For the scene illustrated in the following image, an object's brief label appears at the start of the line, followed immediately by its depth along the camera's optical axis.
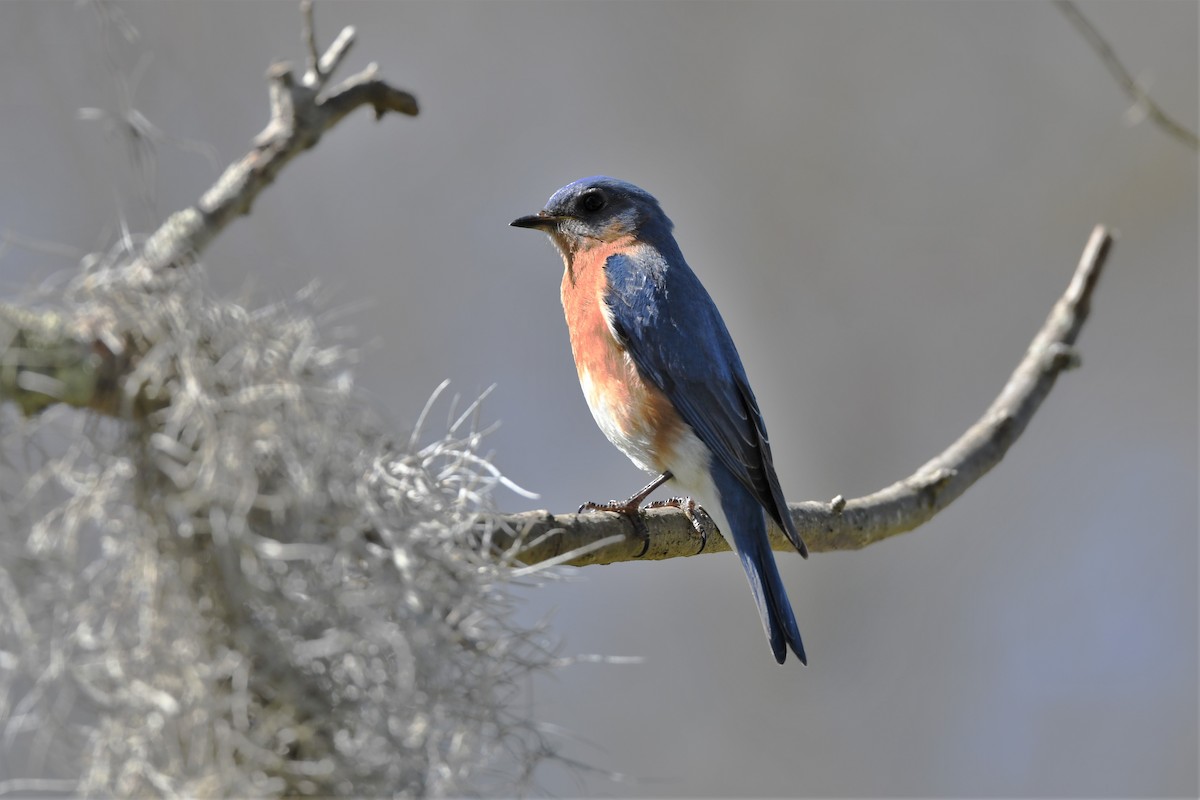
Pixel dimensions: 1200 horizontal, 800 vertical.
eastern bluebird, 5.01
